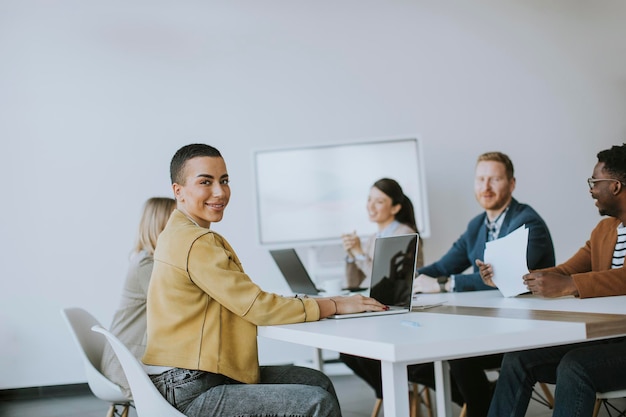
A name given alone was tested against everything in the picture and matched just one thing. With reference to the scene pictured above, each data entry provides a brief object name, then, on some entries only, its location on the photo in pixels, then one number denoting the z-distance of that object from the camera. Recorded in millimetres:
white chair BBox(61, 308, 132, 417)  2857
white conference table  1576
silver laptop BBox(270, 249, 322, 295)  3441
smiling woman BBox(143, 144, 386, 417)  1914
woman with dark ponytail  4449
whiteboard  4910
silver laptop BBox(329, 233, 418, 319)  2287
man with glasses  2088
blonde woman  3074
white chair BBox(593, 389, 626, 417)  2123
